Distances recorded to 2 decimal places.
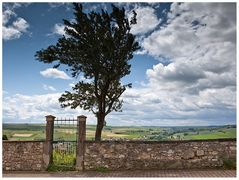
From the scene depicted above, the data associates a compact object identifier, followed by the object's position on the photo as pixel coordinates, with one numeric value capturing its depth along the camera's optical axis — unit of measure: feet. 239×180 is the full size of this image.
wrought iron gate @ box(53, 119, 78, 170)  27.97
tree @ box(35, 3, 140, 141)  37.18
